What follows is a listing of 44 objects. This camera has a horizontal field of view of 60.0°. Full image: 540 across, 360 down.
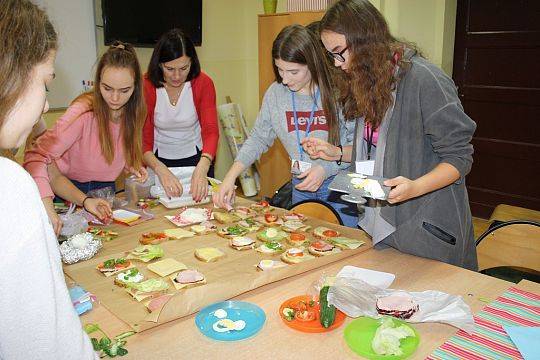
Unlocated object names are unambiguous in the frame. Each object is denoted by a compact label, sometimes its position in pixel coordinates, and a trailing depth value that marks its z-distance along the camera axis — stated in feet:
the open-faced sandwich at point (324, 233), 5.87
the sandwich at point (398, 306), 3.97
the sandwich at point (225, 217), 6.53
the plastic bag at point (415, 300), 3.85
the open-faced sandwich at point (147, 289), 4.41
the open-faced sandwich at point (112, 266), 4.93
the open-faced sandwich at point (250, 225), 6.22
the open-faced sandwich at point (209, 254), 5.21
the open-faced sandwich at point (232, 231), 5.96
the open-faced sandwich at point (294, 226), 6.17
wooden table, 3.58
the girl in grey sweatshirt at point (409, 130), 4.86
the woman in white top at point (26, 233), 2.23
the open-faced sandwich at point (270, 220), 6.42
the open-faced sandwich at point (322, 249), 5.29
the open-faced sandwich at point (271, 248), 5.44
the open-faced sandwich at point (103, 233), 5.92
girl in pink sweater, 6.64
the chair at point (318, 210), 7.00
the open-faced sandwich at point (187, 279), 4.65
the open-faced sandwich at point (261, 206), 7.06
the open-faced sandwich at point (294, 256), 5.13
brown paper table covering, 4.08
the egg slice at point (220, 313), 4.04
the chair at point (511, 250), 5.54
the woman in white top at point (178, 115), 7.68
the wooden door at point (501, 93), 12.67
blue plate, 3.77
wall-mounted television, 12.46
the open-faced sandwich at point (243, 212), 6.73
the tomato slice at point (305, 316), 3.93
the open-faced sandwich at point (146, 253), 5.24
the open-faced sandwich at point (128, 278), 4.64
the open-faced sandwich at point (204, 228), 6.11
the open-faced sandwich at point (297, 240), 5.70
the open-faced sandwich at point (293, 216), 6.60
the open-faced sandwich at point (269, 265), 4.98
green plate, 3.52
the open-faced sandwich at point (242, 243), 5.56
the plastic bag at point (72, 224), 5.88
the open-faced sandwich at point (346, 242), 5.44
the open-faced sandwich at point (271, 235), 5.84
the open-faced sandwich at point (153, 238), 5.74
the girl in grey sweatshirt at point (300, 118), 6.72
